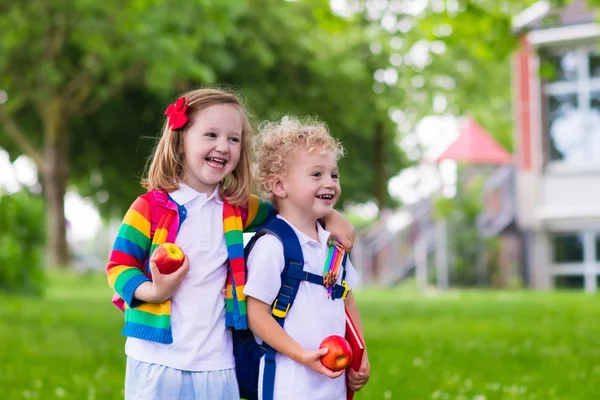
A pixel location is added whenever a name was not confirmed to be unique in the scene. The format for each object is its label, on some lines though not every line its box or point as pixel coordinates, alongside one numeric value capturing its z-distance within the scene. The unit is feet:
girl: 10.76
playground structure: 73.36
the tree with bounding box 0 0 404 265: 72.02
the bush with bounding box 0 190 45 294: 51.13
